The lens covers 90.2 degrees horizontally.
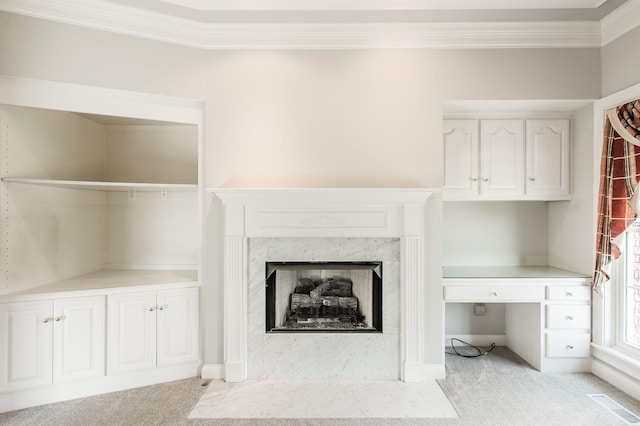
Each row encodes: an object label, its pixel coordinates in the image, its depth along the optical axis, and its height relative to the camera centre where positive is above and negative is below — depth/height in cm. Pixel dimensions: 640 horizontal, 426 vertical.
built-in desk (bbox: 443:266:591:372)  264 -71
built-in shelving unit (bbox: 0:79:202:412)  226 -28
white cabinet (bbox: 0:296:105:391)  218 -92
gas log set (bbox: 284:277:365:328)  271 -75
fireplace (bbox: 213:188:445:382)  251 -49
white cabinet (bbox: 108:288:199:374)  244 -92
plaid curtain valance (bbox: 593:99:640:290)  234 +26
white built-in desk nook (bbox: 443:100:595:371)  265 -10
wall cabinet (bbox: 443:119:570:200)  291 +54
